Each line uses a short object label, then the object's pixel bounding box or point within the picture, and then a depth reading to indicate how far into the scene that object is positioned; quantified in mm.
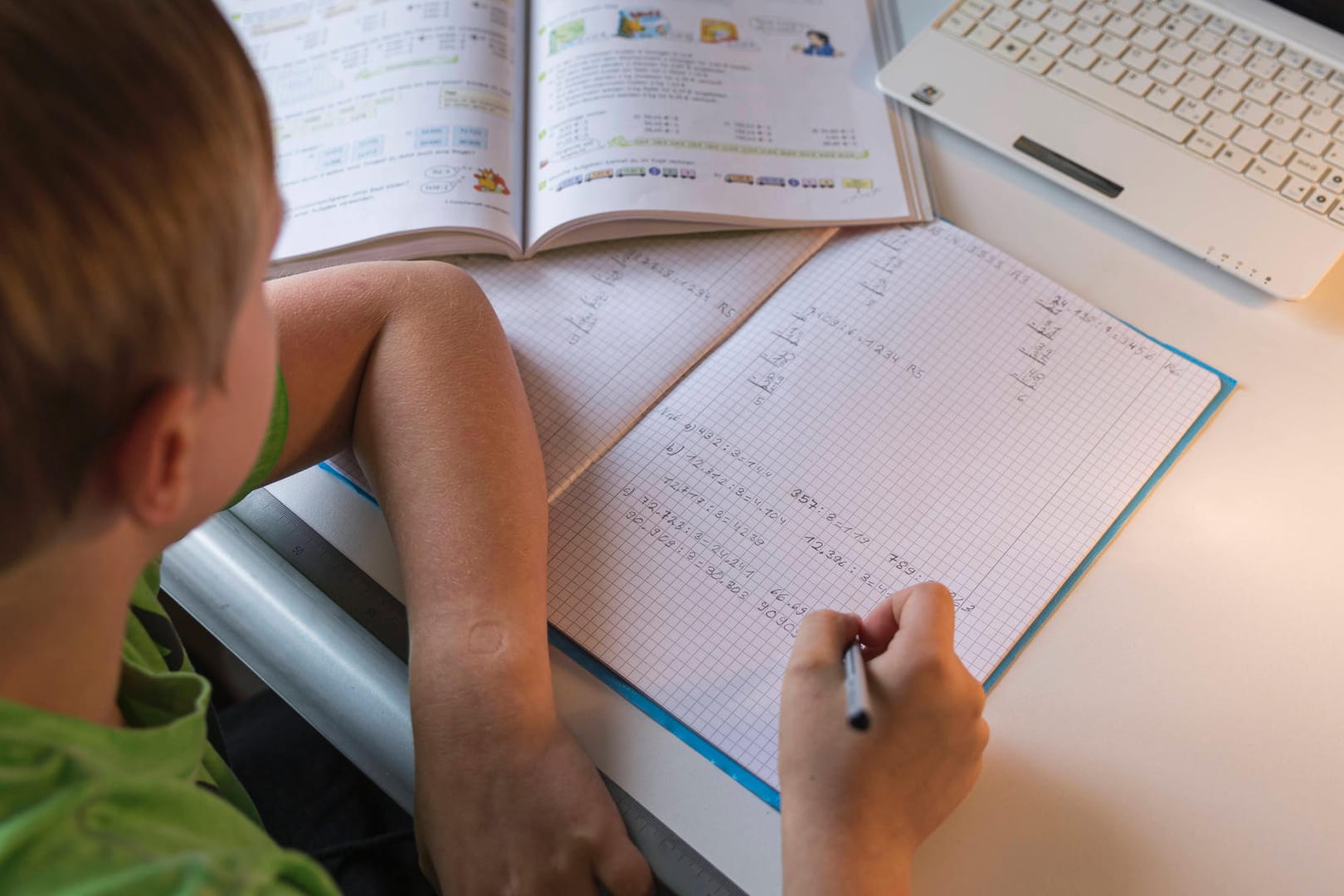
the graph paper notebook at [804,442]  596
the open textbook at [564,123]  774
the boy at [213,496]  316
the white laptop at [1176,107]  749
